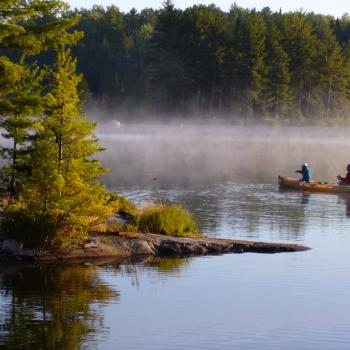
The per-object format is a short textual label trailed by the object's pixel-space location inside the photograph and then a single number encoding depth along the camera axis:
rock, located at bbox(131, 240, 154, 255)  25.62
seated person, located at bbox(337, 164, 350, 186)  47.91
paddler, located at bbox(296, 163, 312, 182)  49.44
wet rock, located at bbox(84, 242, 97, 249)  24.94
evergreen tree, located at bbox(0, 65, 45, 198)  25.67
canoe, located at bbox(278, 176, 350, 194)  47.53
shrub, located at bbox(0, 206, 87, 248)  24.28
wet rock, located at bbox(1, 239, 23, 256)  24.14
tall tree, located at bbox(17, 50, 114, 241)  24.45
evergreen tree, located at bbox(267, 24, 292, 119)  110.31
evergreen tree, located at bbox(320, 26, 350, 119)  114.19
